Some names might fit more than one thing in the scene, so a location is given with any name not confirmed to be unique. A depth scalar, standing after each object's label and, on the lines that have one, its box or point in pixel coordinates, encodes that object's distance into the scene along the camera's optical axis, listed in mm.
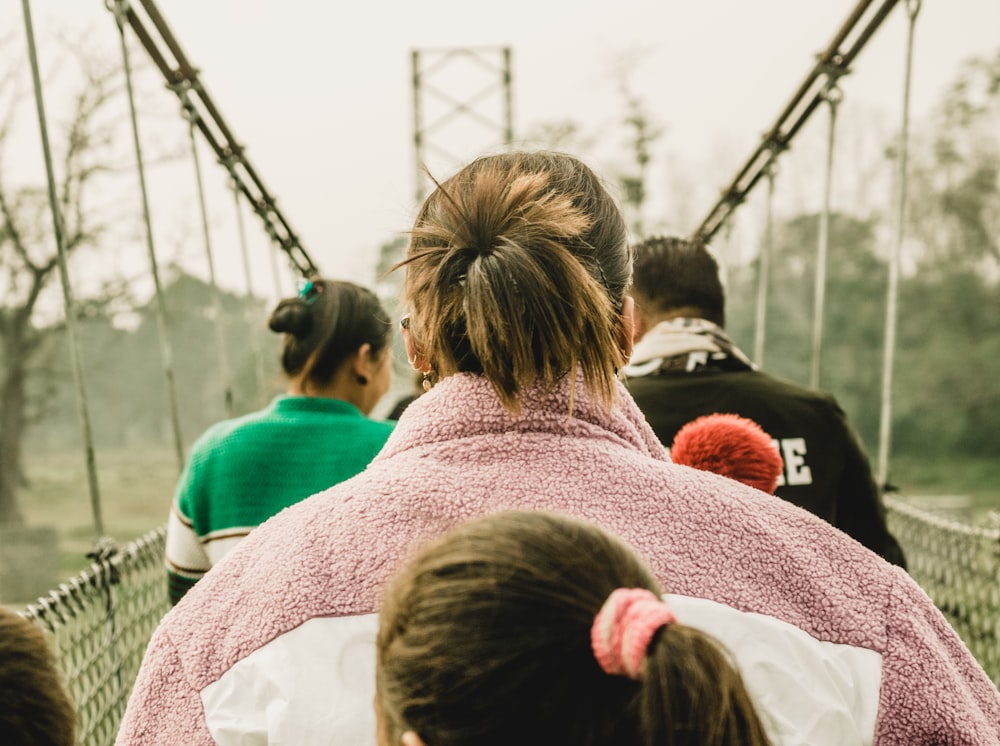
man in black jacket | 1865
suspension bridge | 1782
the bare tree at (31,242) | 10945
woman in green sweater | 1812
